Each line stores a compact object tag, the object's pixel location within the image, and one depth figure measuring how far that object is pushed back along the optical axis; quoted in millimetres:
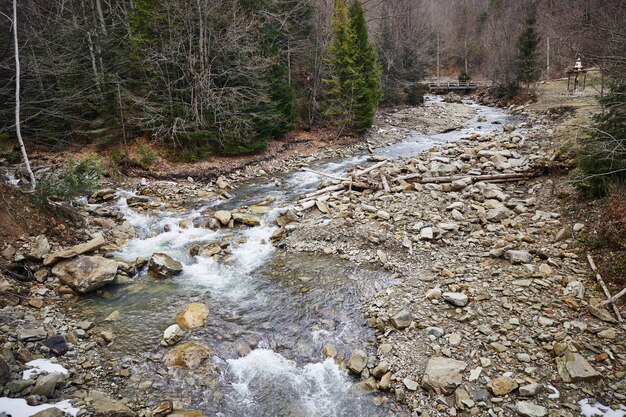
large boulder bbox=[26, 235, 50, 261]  8062
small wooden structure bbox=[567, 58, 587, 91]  24722
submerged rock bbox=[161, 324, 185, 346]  6328
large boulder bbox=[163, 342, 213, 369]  5934
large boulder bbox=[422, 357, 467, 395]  5074
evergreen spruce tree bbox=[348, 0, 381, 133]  21922
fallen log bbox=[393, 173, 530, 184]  12331
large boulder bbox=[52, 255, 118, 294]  7695
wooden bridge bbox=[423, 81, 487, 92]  44828
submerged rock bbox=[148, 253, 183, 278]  8703
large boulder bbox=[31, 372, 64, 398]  4809
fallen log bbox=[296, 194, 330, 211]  12041
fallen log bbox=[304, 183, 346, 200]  13341
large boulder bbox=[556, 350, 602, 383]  4812
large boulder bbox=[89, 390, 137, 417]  4700
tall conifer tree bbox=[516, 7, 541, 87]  30312
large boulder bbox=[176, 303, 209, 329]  6883
